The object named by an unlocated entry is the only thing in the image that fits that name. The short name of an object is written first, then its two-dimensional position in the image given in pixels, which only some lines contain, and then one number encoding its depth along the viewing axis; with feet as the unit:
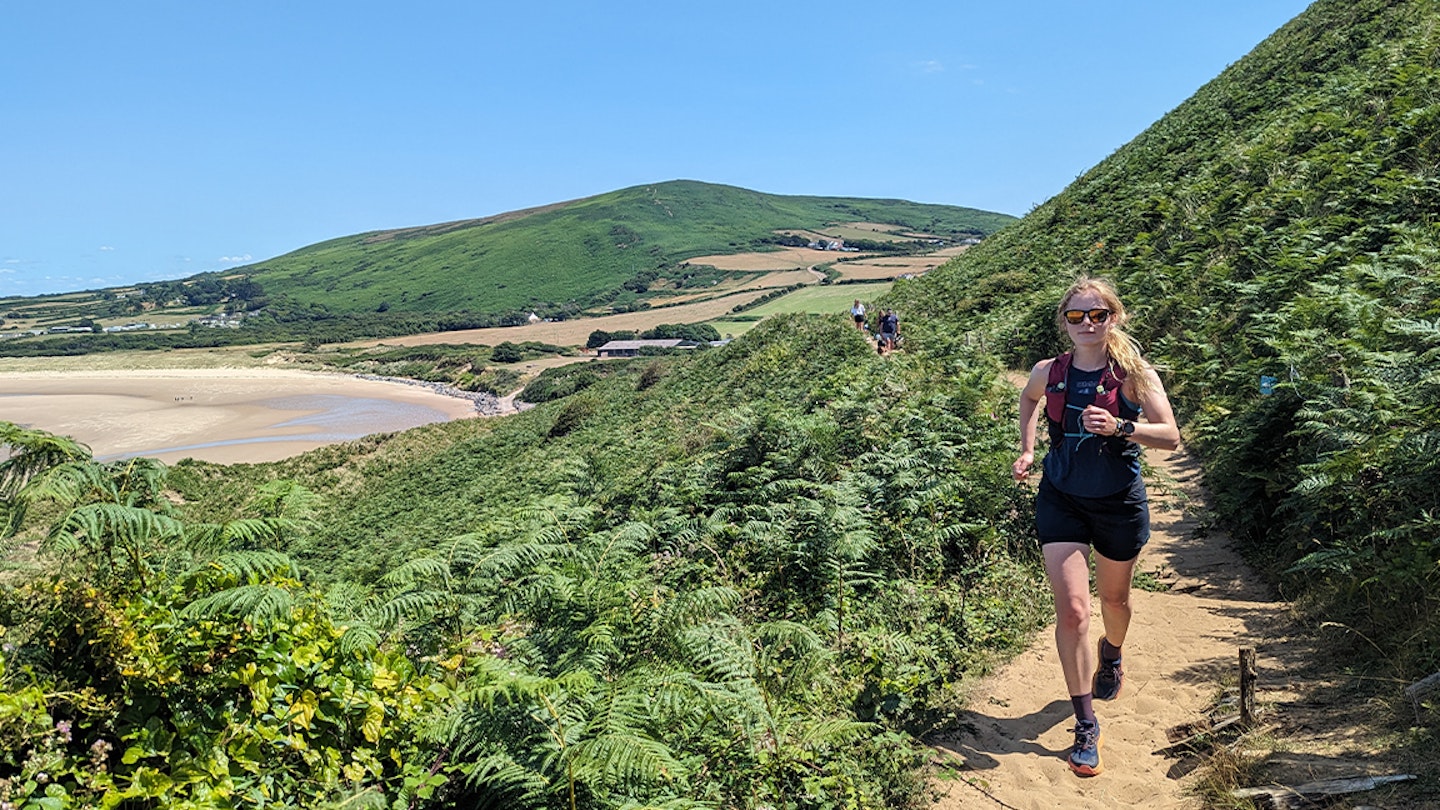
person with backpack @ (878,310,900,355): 66.80
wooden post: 13.53
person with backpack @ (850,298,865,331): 86.02
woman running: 13.88
